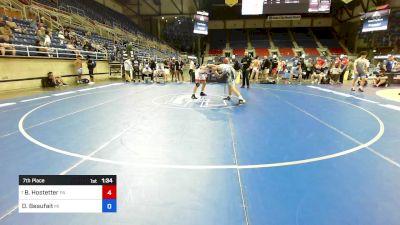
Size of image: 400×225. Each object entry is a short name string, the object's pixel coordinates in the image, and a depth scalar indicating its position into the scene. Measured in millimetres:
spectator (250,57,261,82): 16200
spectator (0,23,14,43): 11102
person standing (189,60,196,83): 16623
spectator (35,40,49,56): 12837
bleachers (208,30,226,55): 42409
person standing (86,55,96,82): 15201
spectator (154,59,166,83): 16095
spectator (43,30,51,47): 13602
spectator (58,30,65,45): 15691
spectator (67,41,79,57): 15234
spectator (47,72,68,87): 12727
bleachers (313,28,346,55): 39750
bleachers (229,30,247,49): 43097
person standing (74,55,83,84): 14533
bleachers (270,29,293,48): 42219
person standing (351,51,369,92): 10917
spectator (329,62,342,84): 15820
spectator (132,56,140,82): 17688
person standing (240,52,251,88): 12653
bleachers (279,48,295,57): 39666
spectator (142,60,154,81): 16186
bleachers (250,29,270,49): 42656
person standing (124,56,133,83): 15627
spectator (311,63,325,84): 16073
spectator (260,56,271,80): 16391
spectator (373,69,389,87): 14145
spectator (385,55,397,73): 15866
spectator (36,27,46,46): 13555
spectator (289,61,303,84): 16594
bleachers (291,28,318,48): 41844
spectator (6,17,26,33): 12825
